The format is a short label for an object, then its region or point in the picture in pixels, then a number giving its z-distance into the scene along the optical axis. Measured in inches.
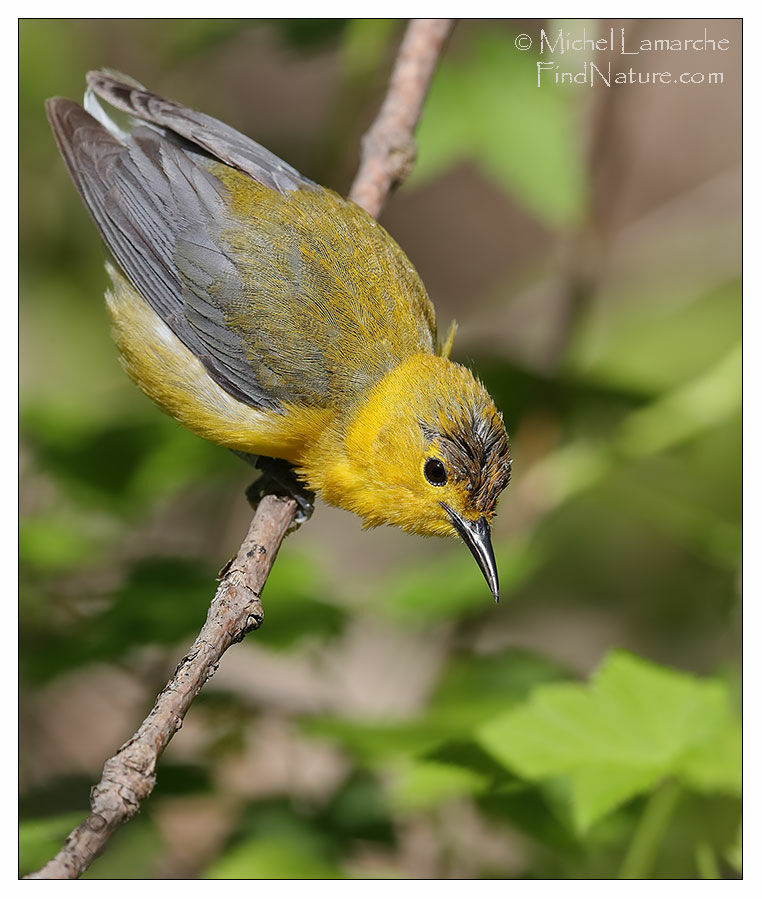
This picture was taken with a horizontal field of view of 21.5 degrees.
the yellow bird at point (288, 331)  218.2
